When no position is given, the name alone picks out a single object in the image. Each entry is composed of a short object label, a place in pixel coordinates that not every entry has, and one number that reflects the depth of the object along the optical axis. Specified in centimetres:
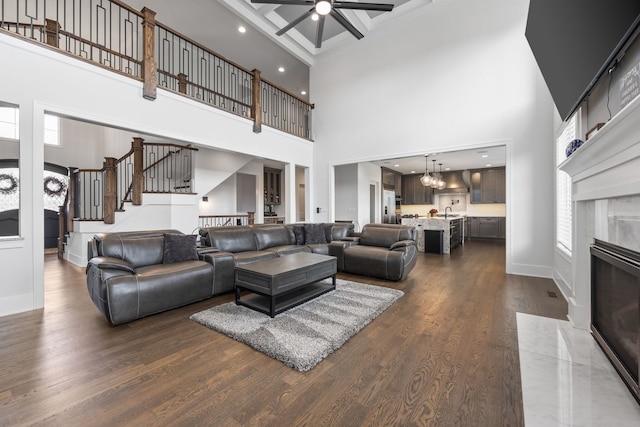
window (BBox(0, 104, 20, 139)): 556
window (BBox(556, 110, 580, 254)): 333
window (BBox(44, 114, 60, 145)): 703
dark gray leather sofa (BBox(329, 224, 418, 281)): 401
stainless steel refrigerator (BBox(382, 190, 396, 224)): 955
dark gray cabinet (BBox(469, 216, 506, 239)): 880
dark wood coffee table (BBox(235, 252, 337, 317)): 271
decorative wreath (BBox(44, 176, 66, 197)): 728
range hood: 945
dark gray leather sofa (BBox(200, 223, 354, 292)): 344
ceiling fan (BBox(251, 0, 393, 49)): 362
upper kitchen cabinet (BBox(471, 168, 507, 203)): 901
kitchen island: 652
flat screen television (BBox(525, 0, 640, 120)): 166
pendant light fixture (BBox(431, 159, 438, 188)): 734
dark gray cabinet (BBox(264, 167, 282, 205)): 952
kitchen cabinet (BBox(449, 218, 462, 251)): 691
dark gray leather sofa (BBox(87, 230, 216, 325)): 253
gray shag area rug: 204
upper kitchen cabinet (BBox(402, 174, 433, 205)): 1035
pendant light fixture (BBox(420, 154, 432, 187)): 716
